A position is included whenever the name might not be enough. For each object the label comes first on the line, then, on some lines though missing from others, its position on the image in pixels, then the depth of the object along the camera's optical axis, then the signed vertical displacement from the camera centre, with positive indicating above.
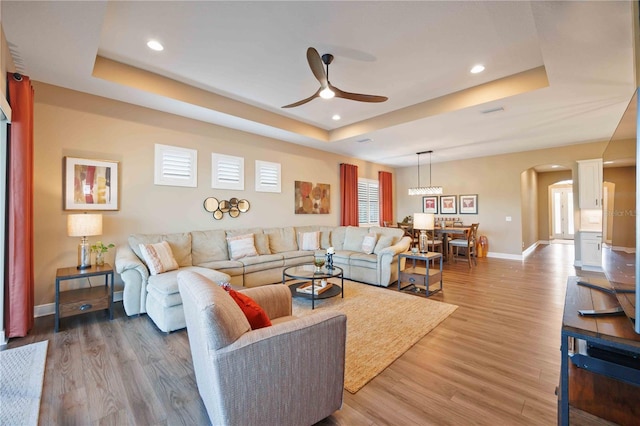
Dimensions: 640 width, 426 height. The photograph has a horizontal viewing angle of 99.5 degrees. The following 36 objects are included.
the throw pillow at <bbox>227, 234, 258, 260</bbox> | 4.60 -0.57
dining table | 6.81 -0.54
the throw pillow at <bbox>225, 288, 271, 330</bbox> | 1.62 -0.60
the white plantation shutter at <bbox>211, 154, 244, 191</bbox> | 4.96 +0.80
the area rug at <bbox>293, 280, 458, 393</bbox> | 2.34 -1.29
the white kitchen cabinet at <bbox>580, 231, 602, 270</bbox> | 6.02 -0.84
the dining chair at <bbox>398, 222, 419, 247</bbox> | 7.77 -0.45
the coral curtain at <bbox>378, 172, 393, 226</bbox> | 8.93 +0.55
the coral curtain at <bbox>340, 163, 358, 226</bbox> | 7.54 +0.55
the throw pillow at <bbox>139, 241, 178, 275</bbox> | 3.49 -0.57
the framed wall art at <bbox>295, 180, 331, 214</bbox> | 6.43 +0.39
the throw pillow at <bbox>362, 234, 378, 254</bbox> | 5.27 -0.58
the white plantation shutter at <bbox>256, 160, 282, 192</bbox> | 5.64 +0.79
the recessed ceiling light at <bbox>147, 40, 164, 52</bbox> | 2.97 +1.88
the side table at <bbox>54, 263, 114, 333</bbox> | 2.99 -0.97
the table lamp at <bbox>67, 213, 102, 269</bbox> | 3.19 -0.16
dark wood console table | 1.14 -0.55
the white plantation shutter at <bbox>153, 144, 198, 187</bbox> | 4.30 +0.79
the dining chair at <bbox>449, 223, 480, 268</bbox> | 6.71 -0.74
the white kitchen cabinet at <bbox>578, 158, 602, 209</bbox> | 6.04 +0.66
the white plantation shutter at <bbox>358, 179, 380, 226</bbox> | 8.30 +0.33
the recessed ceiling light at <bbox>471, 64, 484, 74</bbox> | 3.47 +1.88
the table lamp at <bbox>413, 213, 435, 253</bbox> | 4.68 -0.19
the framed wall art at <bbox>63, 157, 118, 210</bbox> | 3.53 +0.41
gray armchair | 1.30 -0.78
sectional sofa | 3.21 -0.73
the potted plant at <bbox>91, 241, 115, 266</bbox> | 3.50 -0.46
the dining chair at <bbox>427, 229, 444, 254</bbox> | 7.42 -0.73
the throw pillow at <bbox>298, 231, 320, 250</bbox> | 5.74 -0.58
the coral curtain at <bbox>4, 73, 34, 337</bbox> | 2.70 +0.01
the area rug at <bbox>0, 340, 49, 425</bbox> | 1.74 -1.27
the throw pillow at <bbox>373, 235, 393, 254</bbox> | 5.13 -0.57
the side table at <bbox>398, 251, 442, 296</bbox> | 4.24 -1.01
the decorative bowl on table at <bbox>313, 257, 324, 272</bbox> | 4.02 -0.76
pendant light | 7.77 +0.64
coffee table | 3.71 -0.87
